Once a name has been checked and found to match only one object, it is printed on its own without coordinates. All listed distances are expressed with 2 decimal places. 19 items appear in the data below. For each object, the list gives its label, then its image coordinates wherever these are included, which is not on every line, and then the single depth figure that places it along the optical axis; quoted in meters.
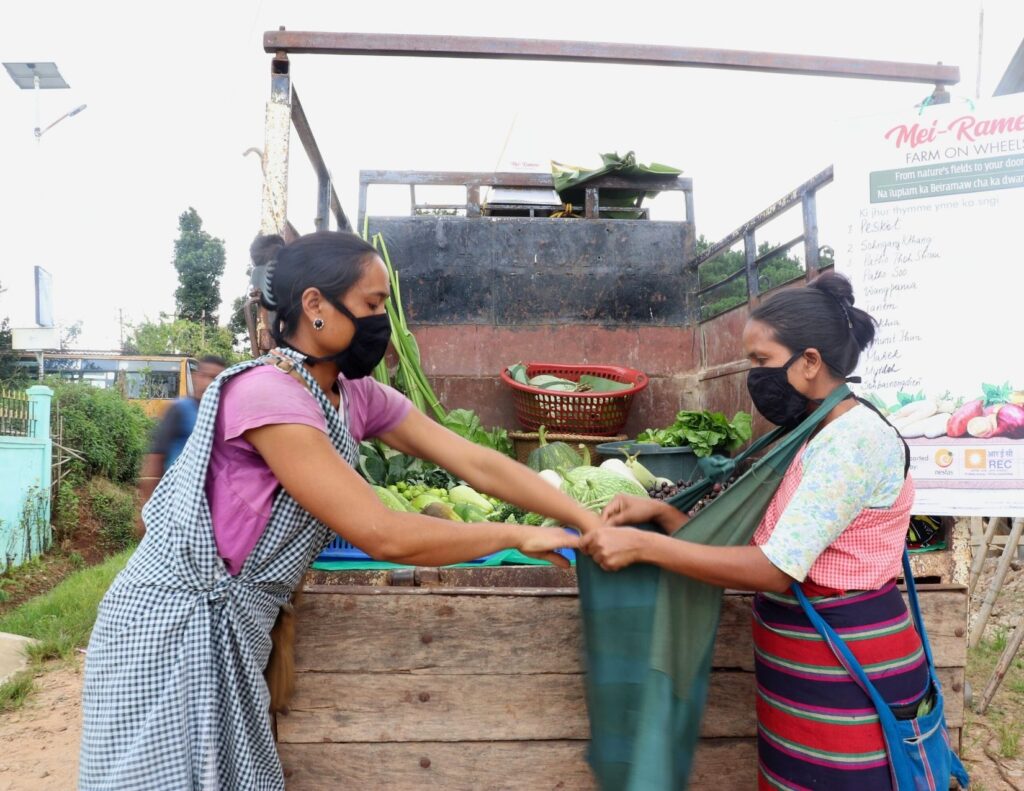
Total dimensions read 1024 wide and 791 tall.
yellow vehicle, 19.00
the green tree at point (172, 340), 28.20
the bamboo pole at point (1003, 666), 3.92
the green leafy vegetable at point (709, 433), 3.74
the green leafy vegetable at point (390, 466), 3.78
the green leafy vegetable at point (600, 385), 4.30
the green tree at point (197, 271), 31.28
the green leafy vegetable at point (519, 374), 4.38
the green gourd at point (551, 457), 3.82
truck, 2.29
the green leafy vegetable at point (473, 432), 4.23
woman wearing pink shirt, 1.62
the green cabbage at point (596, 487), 2.86
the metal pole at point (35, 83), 16.55
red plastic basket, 4.11
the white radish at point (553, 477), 3.26
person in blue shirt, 3.57
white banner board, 2.52
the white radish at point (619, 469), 3.16
